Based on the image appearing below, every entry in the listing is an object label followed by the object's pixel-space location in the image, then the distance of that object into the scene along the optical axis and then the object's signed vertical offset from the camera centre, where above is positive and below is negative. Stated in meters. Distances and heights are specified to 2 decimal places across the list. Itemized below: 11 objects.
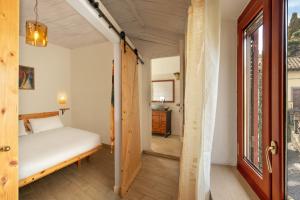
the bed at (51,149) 1.71 -0.74
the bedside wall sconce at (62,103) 3.95 -0.10
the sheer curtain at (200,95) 0.99 +0.04
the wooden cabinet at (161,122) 4.70 -0.77
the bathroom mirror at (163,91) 5.10 +0.33
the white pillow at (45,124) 2.97 -0.55
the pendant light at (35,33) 1.71 +0.83
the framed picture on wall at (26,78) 3.14 +0.50
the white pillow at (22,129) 2.79 -0.60
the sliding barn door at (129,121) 1.97 -0.35
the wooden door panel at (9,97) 0.81 +0.01
